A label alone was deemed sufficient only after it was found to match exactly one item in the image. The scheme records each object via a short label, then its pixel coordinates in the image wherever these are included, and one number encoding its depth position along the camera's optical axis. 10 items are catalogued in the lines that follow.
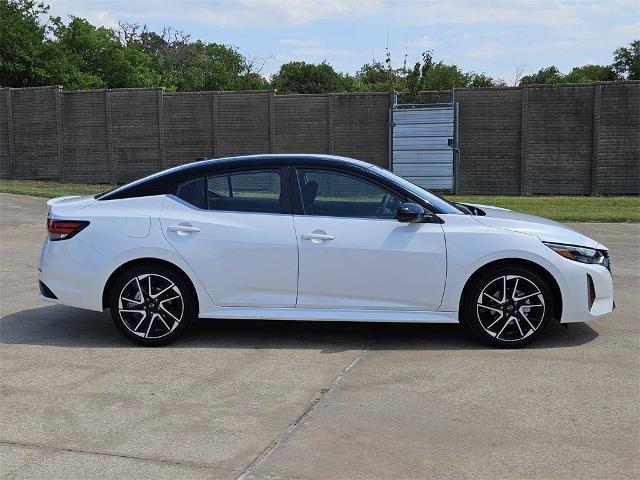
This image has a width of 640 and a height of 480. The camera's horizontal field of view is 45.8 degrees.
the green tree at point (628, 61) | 48.91
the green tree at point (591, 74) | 50.78
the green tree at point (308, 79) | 47.16
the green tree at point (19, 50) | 29.84
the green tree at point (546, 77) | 45.46
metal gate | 20.83
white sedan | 5.98
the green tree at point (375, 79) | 28.89
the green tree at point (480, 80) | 44.53
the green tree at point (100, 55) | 36.62
